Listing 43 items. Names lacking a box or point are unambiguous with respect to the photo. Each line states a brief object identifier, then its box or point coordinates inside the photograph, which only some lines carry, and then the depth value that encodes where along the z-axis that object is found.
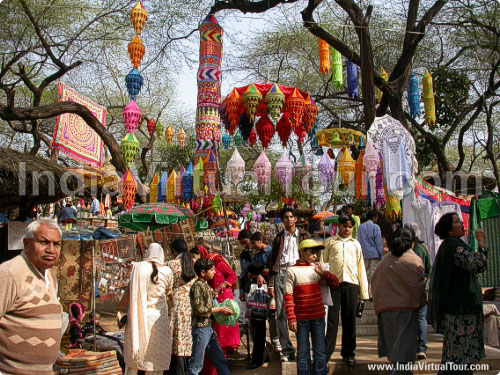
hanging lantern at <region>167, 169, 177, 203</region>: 12.41
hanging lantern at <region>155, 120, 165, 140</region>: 17.42
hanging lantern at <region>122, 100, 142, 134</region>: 8.28
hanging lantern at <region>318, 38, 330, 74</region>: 10.23
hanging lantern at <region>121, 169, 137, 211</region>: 9.29
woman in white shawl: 4.53
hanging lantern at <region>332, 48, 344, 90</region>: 10.61
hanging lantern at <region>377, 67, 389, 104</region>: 11.57
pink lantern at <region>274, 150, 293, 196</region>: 9.49
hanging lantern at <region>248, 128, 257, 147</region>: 10.15
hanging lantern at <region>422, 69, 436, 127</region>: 10.66
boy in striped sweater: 4.64
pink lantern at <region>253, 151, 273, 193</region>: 9.36
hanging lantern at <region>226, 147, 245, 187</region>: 9.48
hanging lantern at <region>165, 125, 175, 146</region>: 17.22
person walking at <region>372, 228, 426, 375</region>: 4.36
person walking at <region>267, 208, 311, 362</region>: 5.53
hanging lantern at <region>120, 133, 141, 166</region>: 8.29
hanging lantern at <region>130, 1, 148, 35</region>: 8.16
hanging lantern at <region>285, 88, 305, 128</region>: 8.78
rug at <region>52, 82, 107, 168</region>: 8.73
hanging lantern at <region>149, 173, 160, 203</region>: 13.55
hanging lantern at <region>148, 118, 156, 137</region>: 16.48
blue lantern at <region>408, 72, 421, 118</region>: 11.10
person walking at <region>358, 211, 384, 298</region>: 7.45
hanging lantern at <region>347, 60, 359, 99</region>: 11.49
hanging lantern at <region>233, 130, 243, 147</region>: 12.87
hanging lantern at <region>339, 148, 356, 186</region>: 9.68
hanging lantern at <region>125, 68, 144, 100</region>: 8.27
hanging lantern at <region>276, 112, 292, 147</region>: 9.87
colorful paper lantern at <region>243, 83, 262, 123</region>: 8.58
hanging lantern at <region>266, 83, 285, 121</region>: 8.54
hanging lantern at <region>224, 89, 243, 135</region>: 8.80
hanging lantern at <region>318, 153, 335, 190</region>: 10.31
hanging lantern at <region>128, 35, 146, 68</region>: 8.19
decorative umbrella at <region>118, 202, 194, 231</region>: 8.67
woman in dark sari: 3.99
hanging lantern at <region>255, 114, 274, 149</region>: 9.73
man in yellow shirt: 5.09
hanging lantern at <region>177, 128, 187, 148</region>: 17.73
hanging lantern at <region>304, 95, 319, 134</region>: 8.99
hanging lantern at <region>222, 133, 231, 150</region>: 12.94
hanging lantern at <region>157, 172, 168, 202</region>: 12.99
